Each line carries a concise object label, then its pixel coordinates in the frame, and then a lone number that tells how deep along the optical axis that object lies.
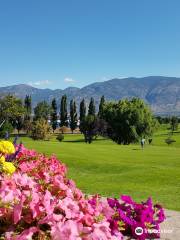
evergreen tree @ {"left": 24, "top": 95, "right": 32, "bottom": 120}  88.31
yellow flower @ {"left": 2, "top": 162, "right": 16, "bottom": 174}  3.02
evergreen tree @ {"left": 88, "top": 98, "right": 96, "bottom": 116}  85.31
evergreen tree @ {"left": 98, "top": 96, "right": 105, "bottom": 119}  54.29
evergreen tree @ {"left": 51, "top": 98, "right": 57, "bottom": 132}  83.81
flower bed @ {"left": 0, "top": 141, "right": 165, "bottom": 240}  2.02
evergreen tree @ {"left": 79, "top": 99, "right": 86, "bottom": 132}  88.42
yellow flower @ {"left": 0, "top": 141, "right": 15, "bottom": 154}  3.36
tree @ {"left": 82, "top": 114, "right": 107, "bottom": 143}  51.05
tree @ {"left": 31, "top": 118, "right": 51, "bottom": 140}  48.66
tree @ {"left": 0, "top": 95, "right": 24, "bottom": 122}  49.54
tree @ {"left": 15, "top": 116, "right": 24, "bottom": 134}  71.73
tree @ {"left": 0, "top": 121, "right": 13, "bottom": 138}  31.50
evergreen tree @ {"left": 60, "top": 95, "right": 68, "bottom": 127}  88.31
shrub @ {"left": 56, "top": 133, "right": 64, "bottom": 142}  52.70
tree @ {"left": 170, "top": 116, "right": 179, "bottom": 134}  74.84
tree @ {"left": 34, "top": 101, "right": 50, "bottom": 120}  83.17
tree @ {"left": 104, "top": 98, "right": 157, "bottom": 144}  50.24
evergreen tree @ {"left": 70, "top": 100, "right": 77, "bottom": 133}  85.08
